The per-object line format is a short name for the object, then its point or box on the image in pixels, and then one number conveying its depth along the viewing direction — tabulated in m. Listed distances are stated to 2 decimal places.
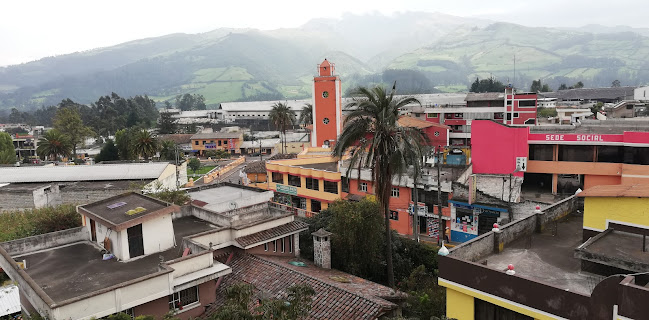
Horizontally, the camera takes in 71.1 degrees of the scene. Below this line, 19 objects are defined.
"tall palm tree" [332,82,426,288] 19.94
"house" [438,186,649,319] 8.52
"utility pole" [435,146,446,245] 29.23
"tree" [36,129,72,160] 58.28
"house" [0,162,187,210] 35.09
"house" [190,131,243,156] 88.50
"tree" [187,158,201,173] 65.88
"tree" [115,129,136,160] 66.89
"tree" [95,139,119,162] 67.88
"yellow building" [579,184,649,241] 10.84
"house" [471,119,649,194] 29.66
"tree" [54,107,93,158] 73.94
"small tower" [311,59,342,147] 51.88
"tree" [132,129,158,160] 53.62
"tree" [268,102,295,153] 66.12
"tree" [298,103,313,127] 73.68
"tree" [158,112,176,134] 106.31
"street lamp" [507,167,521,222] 28.17
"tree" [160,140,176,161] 73.09
